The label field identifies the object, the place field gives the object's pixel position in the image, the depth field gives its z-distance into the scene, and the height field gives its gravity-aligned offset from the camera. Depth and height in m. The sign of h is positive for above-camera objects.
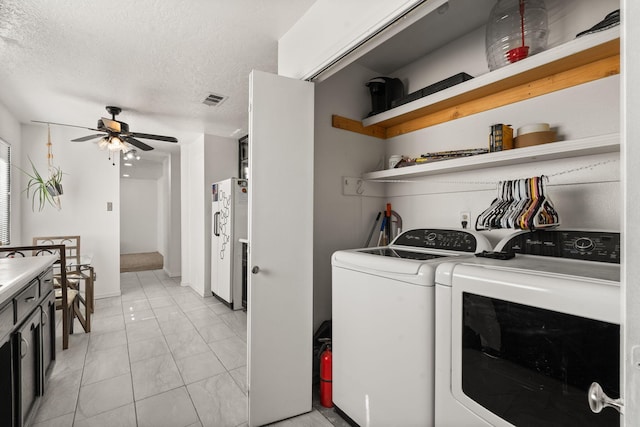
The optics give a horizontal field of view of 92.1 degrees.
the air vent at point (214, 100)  3.20 +1.19
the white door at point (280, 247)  1.79 -0.22
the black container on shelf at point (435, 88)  1.79 +0.76
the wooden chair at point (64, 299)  2.39 -0.85
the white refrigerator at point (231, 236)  3.99 -0.33
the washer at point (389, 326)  1.34 -0.57
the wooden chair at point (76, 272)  3.21 -0.70
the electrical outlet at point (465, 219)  1.95 -0.06
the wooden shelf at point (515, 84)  1.32 +0.67
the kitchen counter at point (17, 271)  1.41 -0.34
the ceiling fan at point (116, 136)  3.21 +0.84
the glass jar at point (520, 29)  1.52 +0.91
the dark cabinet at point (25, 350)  1.41 -0.75
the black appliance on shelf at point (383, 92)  2.32 +0.91
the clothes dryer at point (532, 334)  0.86 -0.40
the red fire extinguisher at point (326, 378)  1.96 -1.08
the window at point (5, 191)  3.48 +0.24
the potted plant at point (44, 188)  3.99 +0.31
